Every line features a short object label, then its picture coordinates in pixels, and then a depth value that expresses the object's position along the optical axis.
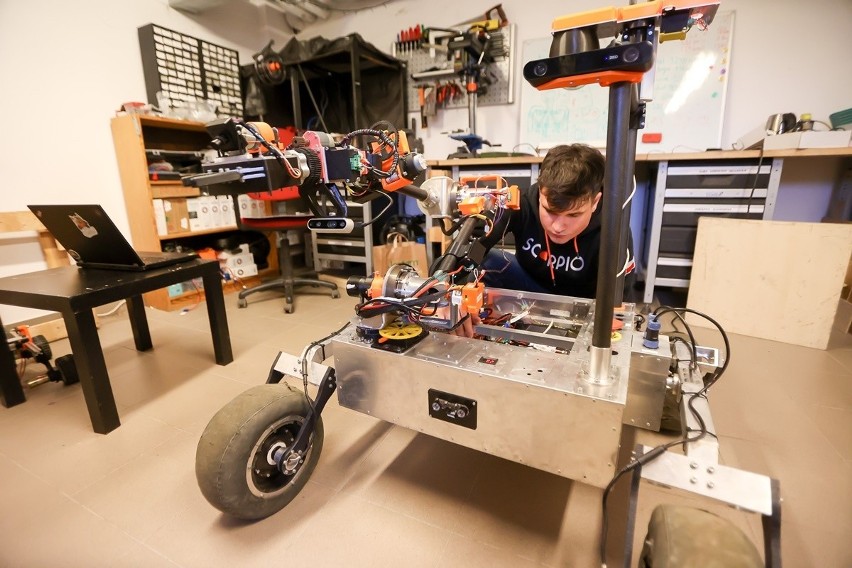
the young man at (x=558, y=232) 1.19
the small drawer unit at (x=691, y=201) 2.06
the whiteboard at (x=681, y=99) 2.55
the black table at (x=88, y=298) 1.27
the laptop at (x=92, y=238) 1.47
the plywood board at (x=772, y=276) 1.83
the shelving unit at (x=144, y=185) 2.40
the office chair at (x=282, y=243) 2.53
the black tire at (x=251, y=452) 0.83
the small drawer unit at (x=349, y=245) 2.94
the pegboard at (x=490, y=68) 2.98
